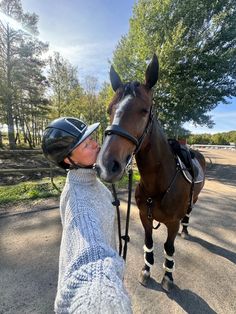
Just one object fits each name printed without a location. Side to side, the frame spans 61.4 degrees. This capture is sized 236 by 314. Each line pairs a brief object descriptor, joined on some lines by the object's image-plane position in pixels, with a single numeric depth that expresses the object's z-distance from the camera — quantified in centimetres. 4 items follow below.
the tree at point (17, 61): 1630
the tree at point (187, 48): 990
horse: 143
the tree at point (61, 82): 1936
